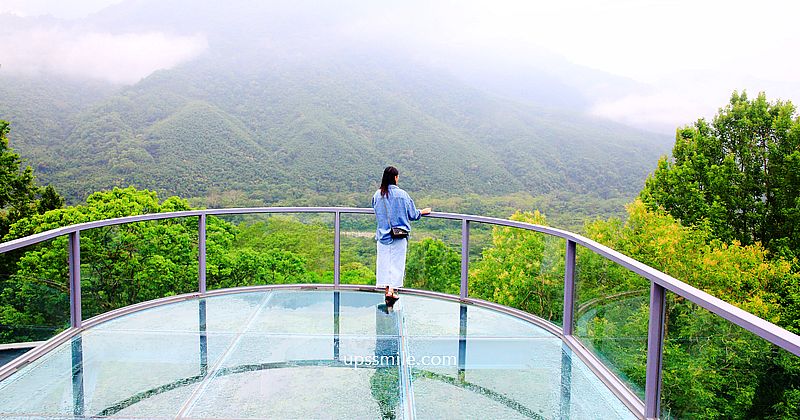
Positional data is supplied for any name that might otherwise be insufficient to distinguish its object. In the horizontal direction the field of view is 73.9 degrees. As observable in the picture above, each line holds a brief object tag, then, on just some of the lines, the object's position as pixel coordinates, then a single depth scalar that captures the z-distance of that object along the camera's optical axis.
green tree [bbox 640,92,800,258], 29.52
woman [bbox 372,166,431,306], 5.51
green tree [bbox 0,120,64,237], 26.49
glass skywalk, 3.04
